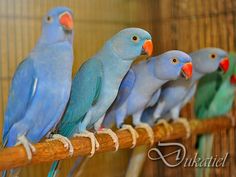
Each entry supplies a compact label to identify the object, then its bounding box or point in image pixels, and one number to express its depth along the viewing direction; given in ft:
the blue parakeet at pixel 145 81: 2.86
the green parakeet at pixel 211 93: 3.54
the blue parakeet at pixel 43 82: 2.38
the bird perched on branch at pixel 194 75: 3.23
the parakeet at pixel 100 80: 2.62
